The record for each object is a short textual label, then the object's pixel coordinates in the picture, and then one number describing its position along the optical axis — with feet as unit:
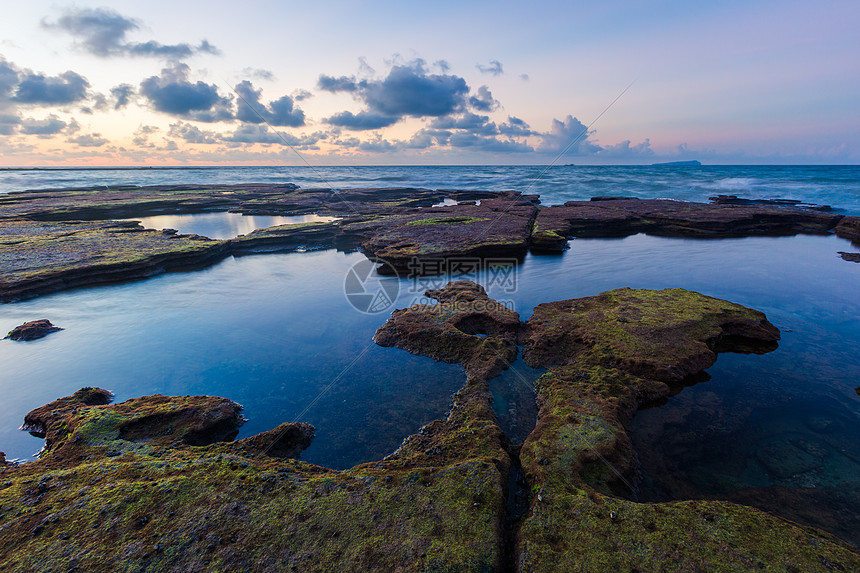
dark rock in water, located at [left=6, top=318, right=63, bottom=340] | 44.88
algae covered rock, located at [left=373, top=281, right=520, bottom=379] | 37.06
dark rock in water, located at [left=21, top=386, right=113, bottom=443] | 27.66
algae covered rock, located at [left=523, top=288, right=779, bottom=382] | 33.96
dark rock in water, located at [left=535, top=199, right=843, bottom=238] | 108.58
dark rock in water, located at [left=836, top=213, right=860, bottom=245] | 99.59
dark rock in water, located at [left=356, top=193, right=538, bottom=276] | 74.33
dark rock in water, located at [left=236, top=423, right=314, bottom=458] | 25.66
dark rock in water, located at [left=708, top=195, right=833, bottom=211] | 163.95
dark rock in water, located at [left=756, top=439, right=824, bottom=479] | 23.88
